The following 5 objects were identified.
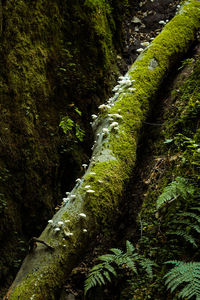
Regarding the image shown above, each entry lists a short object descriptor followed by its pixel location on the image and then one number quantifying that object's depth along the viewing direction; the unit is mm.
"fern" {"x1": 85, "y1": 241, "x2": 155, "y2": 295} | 2541
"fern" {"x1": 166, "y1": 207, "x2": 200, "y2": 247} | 2443
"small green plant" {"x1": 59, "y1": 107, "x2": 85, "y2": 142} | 4680
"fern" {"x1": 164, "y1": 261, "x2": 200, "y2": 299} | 1993
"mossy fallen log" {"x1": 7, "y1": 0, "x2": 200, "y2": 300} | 2854
